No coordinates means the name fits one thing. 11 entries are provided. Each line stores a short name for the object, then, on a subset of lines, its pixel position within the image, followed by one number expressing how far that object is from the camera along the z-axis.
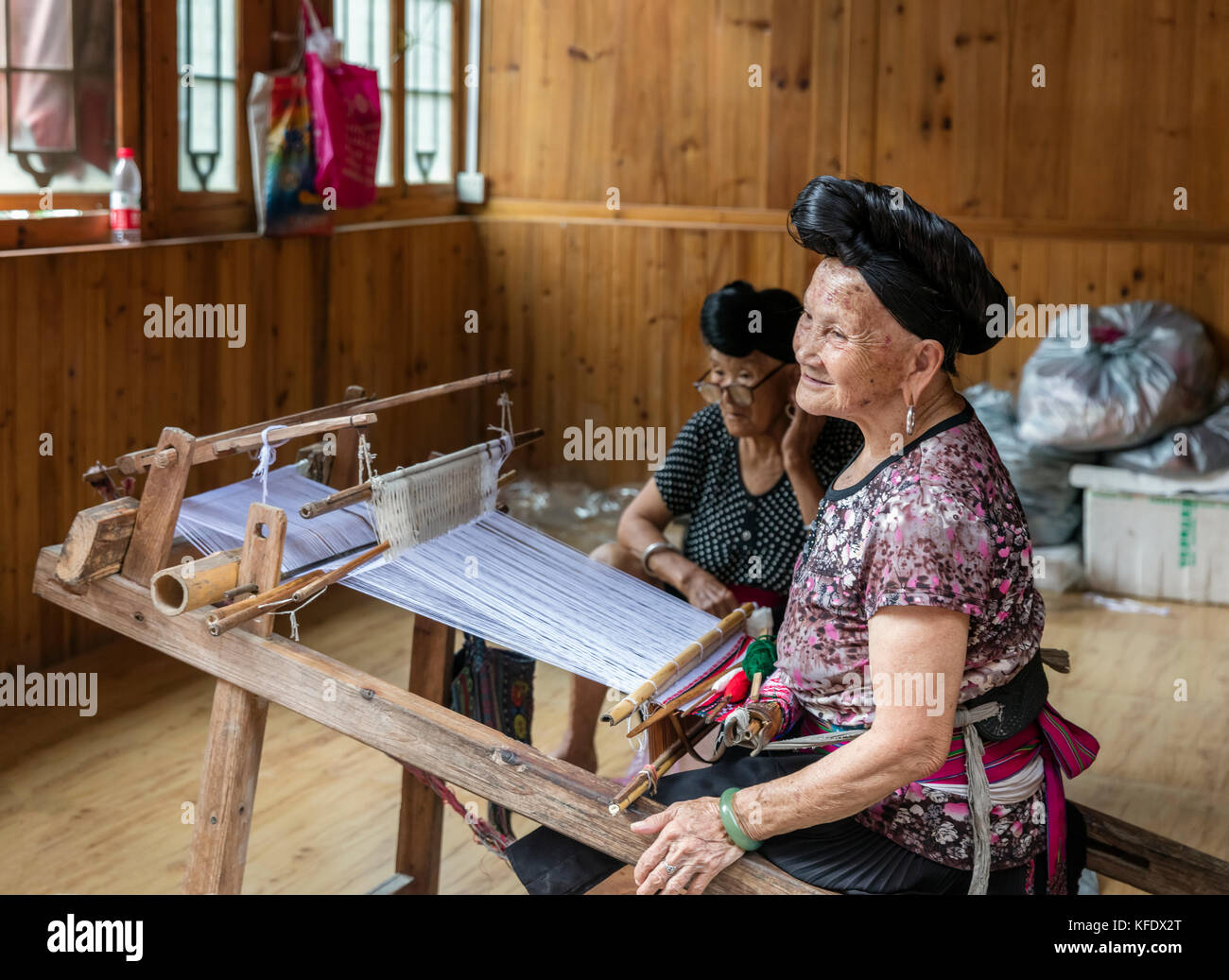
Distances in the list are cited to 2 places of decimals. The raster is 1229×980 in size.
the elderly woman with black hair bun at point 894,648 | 1.42
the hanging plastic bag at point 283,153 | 4.16
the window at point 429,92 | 5.31
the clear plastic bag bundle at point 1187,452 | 4.34
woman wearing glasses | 2.53
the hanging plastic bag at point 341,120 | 4.33
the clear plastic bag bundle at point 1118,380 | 4.36
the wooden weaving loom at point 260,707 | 1.54
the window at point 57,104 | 3.36
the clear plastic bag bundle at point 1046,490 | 4.54
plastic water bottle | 3.65
